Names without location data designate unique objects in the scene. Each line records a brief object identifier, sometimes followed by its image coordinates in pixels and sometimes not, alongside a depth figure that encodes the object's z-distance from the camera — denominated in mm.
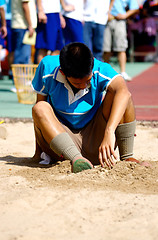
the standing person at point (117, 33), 16391
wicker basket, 12133
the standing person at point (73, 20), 12820
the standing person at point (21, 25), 13698
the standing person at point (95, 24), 14203
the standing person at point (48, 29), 12266
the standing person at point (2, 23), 13836
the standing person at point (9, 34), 16562
